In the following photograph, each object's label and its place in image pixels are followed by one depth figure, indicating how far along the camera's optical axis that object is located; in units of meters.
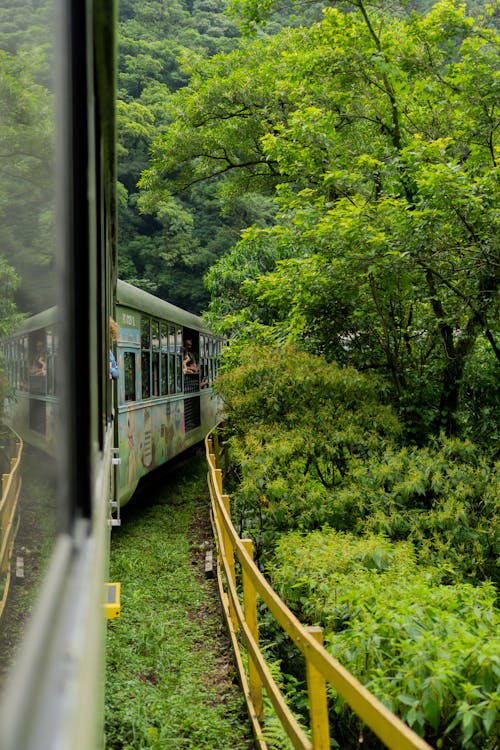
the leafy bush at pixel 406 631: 2.88
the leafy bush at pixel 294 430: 7.08
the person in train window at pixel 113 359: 6.12
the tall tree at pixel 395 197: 8.72
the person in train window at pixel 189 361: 13.49
